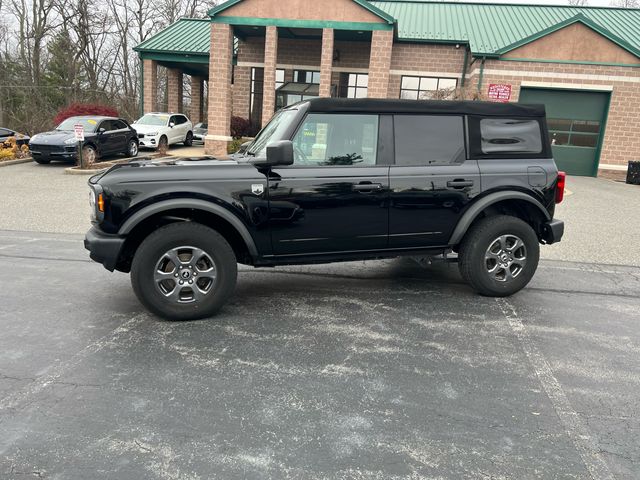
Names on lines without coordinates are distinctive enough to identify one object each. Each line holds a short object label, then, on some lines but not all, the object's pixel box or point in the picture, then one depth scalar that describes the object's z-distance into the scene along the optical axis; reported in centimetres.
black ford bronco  435
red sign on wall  1645
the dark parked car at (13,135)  2055
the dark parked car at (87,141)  1588
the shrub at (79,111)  2058
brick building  1786
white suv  2045
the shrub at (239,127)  2153
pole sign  1378
